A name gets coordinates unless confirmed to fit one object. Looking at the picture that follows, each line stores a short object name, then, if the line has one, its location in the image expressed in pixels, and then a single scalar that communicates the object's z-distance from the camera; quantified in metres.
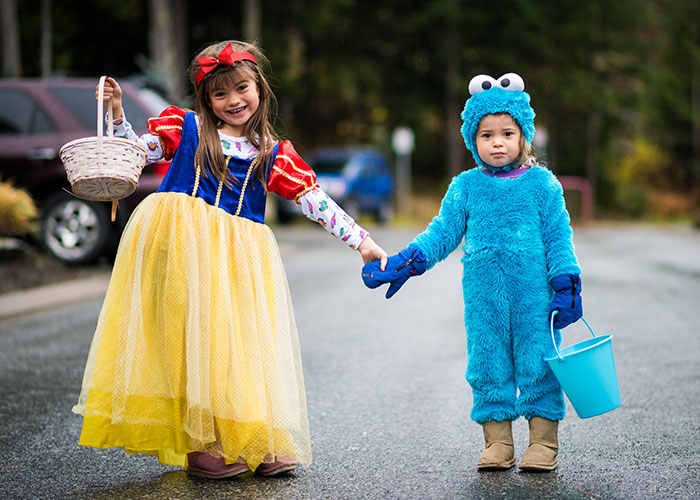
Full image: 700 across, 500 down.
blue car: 21.64
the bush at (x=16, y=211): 9.45
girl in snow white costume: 3.26
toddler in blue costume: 3.49
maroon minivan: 9.79
